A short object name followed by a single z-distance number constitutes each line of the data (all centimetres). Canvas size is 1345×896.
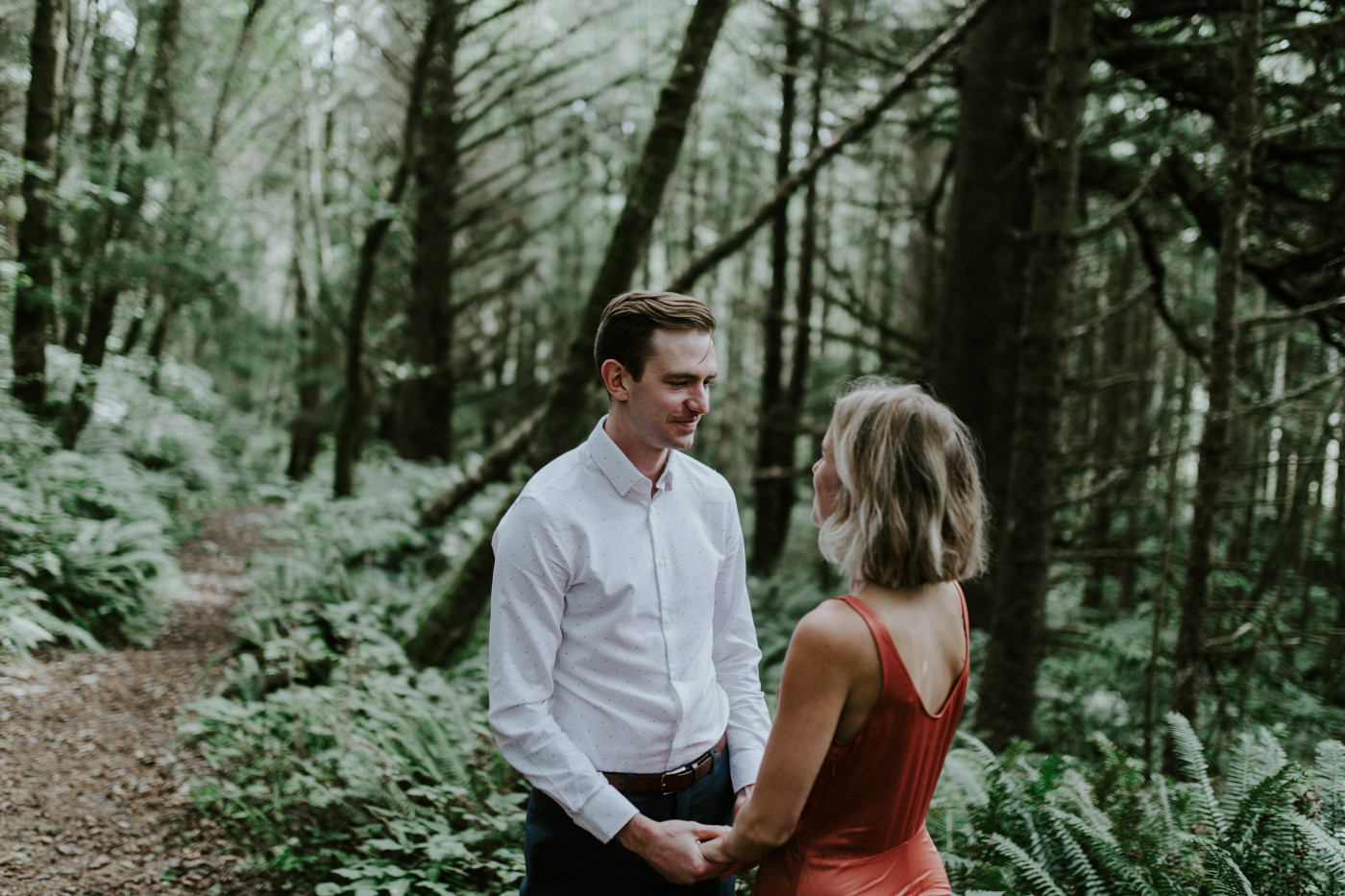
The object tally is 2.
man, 207
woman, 167
